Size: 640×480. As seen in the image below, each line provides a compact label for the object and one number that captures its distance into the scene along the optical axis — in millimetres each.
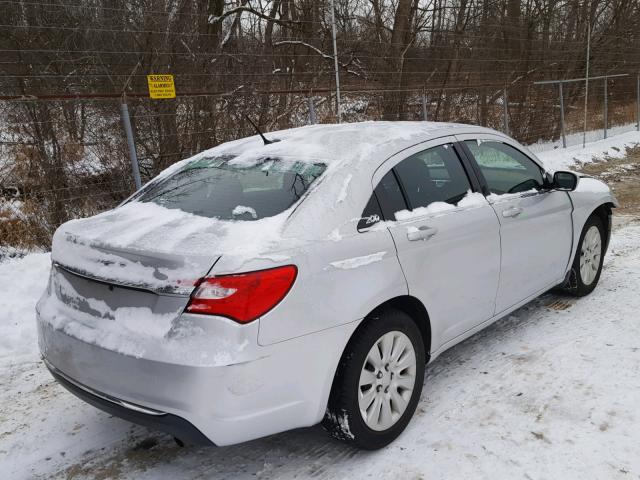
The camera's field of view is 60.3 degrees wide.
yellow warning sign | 7273
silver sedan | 2266
